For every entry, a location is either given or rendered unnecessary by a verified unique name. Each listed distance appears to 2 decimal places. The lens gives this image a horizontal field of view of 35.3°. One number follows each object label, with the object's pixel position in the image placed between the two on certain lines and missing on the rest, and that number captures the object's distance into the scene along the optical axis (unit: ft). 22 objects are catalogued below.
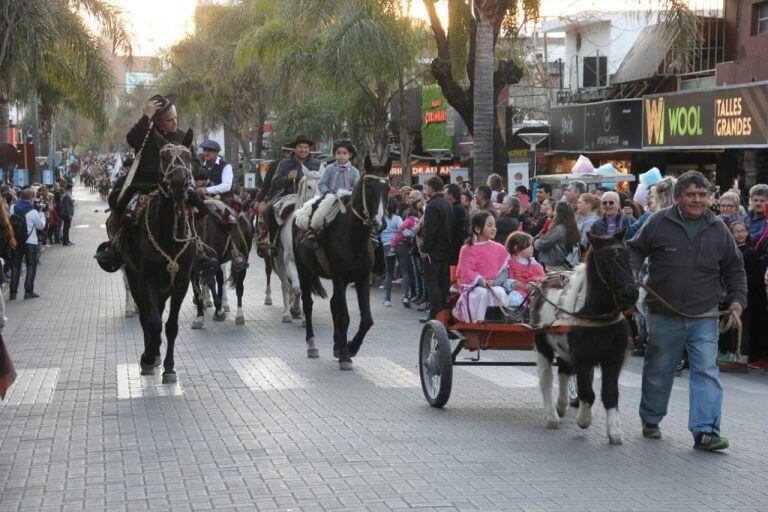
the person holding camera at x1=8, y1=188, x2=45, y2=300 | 72.13
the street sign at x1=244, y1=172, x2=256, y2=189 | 165.48
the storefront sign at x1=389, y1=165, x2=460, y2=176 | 149.38
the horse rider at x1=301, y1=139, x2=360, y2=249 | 46.46
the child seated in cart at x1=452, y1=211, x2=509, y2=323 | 33.65
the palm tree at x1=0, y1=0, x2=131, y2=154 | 88.43
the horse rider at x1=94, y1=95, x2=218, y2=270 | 38.63
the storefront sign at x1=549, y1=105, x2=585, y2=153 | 107.96
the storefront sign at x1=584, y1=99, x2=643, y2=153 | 96.63
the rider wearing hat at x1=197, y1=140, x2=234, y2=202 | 52.75
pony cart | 32.96
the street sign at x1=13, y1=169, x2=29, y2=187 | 137.39
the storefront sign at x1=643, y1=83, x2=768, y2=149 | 75.66
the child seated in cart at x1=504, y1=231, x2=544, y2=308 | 35.37
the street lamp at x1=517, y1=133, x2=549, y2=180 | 85.75
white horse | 56.90
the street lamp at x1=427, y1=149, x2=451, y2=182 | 112.53
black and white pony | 28.43
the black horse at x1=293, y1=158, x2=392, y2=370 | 42.16
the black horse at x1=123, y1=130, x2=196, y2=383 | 38.27
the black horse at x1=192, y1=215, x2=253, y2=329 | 54.44
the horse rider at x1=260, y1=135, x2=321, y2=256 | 56.75
